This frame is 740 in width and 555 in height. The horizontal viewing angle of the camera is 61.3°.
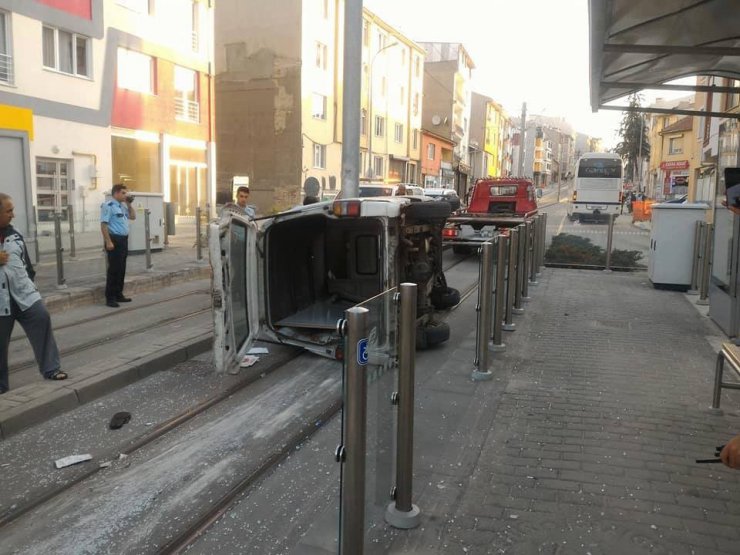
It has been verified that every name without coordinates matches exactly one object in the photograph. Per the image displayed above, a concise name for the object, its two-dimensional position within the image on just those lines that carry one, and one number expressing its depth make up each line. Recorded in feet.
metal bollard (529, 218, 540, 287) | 36.88
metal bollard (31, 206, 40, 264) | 35.74
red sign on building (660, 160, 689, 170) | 142.04
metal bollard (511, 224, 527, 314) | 28.81
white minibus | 118.11
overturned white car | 19.51
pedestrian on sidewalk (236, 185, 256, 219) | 31.50
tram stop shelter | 19.01
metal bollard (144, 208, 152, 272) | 37.86
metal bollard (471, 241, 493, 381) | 19.88
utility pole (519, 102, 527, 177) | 144.42
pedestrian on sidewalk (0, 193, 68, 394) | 17.21
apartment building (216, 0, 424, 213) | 112.06
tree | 234.38
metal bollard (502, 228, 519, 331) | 24.61
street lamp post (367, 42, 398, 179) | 122.45
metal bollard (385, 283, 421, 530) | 11.01
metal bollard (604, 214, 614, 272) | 44.50
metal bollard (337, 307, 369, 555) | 8.71
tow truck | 54.03
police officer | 29.78
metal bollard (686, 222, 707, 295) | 34.42
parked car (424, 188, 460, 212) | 69.23
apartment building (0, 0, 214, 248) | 53.42
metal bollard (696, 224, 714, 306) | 33.30
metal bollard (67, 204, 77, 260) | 34.47
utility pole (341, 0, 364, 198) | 33.76
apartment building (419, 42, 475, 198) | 203.21
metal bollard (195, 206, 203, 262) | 42.91
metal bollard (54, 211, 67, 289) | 31.55
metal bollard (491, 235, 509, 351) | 22.09
